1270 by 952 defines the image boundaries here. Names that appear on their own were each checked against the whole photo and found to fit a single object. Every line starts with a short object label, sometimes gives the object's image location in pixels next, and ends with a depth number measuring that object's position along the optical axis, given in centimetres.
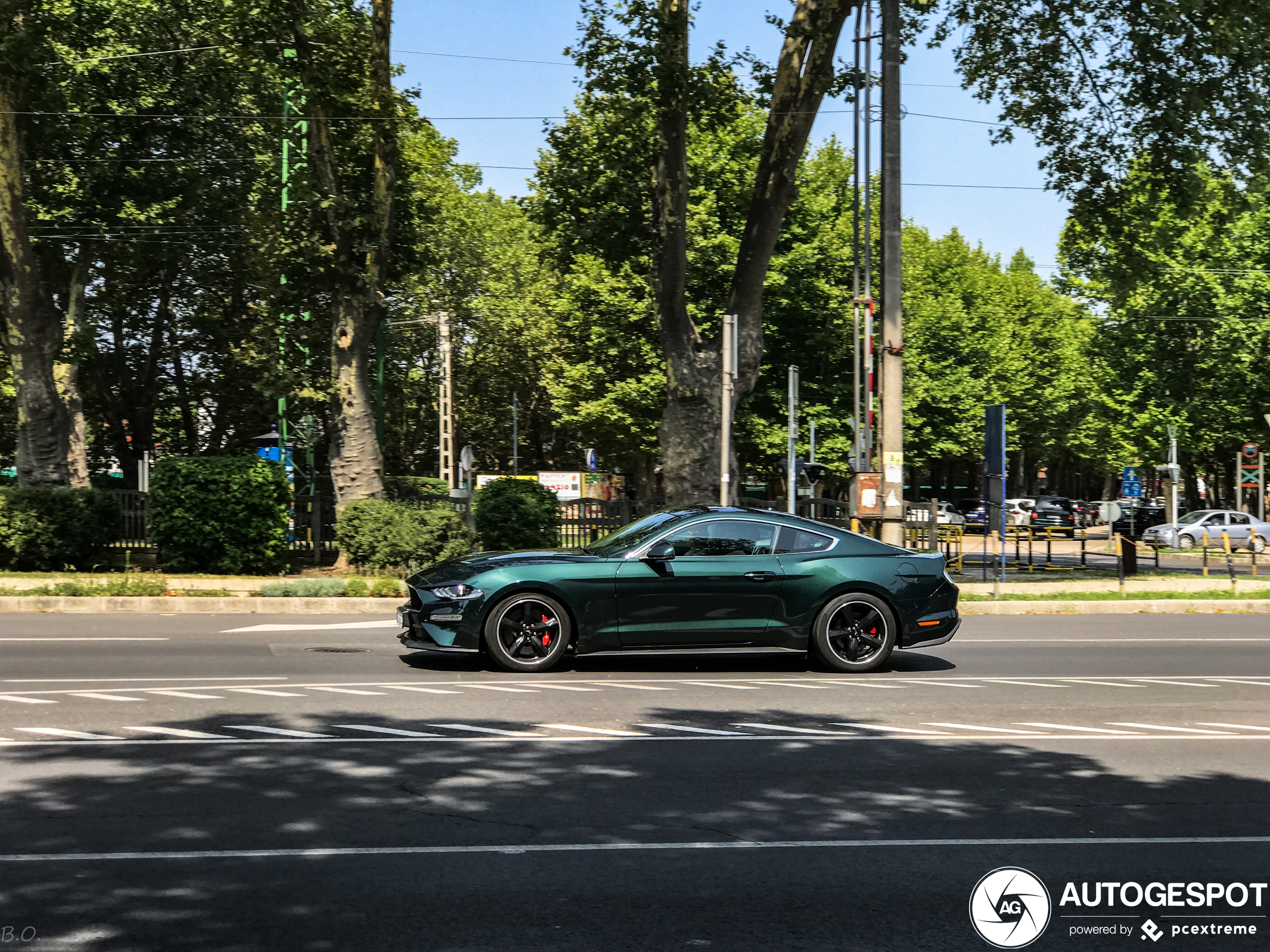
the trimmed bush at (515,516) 2134
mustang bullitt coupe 1072
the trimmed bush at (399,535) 2089
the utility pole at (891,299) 1802
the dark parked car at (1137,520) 4416
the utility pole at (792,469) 1989
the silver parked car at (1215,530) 4256
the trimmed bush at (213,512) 2092
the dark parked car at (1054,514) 4803
